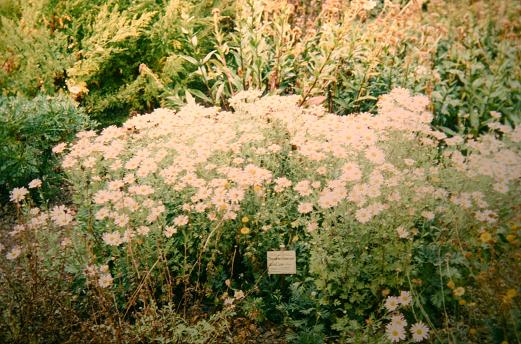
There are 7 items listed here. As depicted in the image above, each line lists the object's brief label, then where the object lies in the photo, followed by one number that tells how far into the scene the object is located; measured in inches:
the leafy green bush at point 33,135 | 140.1
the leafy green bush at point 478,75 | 175.9
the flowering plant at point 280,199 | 94.7
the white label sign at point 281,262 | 96.0
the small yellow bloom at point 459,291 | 80.8
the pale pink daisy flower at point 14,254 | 88.3
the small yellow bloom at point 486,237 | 80.5
